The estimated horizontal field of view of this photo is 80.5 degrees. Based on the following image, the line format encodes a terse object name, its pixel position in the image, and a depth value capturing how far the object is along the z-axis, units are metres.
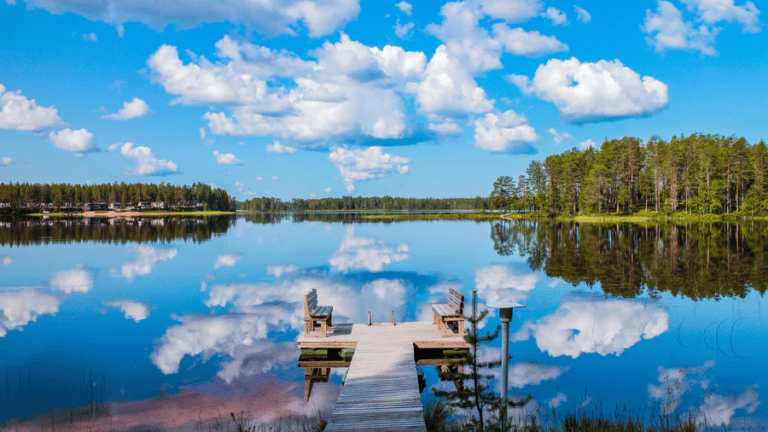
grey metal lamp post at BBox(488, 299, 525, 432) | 6.70
